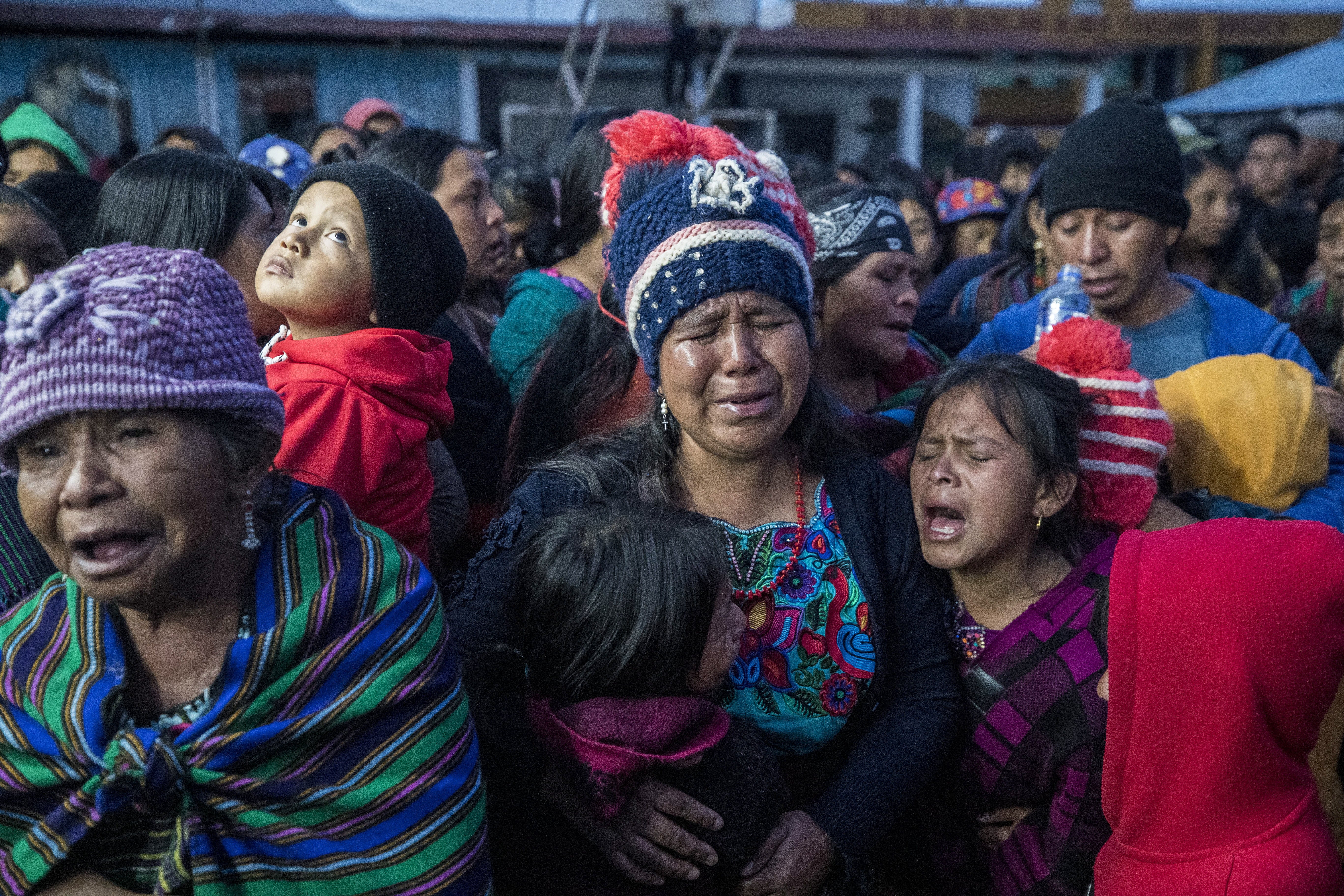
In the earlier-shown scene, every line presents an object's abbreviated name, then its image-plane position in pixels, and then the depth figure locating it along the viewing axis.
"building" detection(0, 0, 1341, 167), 14.05
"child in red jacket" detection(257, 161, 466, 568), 2.10
